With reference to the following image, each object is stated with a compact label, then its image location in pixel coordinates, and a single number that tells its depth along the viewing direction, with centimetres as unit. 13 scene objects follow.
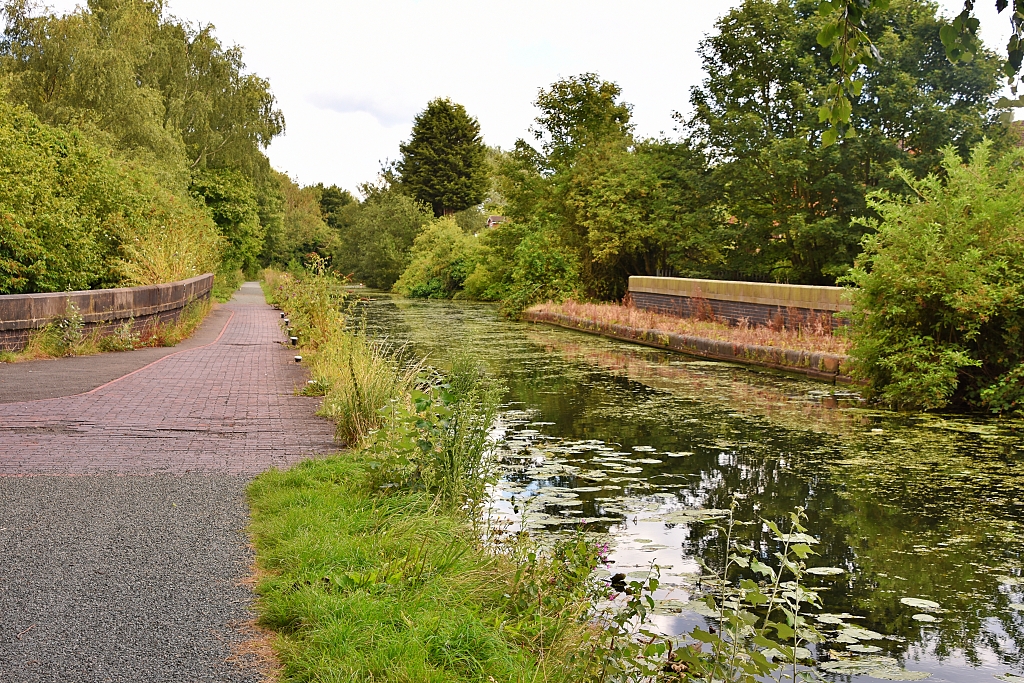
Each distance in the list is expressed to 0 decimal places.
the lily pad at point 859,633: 503
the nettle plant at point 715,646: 343
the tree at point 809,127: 2453
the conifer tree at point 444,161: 7831
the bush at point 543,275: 3688
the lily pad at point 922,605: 544
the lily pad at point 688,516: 711
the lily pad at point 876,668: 459
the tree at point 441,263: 5578
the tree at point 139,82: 3253
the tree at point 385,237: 6850
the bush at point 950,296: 1231
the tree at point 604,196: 3162
